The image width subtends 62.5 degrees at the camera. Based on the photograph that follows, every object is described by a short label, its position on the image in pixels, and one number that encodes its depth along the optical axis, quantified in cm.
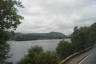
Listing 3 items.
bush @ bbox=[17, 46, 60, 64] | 833
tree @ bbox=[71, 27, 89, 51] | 1551
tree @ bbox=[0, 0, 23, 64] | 576
